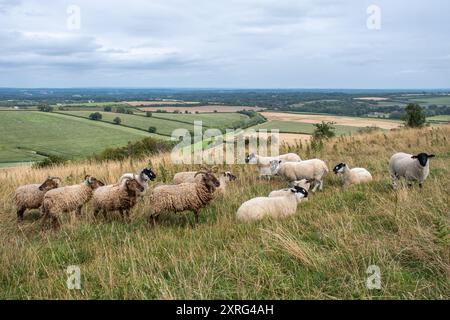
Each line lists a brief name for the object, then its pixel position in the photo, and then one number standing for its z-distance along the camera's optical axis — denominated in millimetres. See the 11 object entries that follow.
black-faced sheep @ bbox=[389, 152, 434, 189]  9077
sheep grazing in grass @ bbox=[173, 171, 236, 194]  10584
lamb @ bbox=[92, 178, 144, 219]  8406
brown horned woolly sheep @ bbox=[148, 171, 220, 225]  7973
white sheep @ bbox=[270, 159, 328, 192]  11219
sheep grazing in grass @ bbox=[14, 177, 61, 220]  8953
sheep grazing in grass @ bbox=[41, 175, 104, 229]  8141
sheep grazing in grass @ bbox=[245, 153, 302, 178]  13691
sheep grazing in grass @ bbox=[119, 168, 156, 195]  9402
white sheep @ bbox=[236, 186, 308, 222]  7621
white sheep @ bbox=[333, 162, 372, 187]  10586
